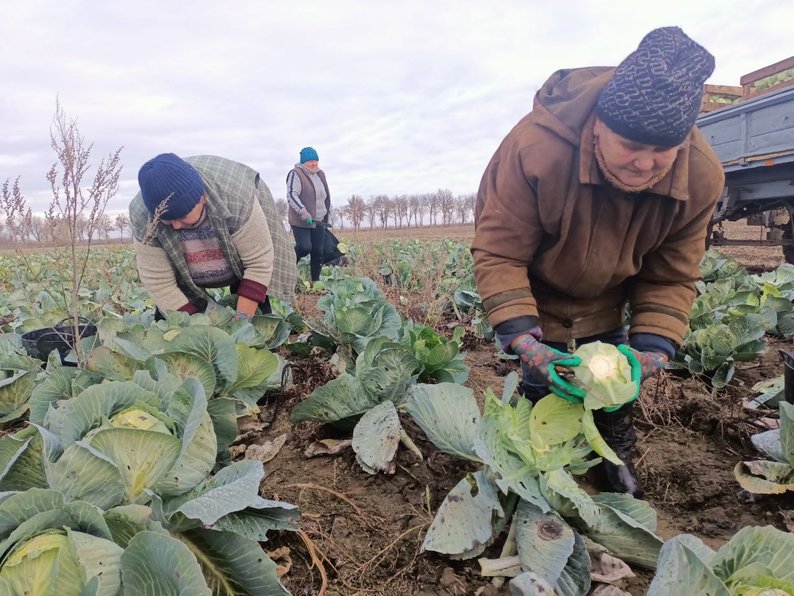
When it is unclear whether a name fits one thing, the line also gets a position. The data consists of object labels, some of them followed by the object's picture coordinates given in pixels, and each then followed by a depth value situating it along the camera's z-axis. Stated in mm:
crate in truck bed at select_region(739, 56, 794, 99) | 8273
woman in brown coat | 1716
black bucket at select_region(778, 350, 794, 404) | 2332
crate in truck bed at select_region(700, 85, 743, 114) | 9731
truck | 6587
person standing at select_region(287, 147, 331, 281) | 7734
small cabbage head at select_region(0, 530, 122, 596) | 1051
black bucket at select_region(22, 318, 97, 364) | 3334
